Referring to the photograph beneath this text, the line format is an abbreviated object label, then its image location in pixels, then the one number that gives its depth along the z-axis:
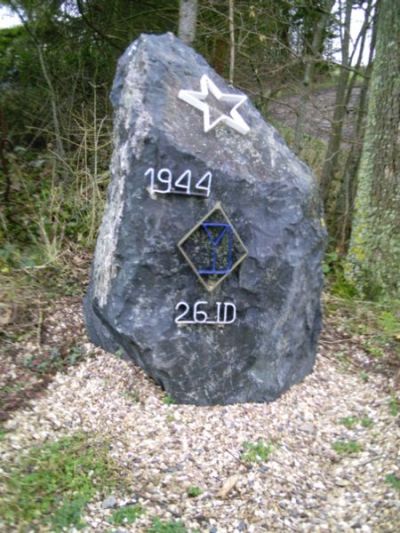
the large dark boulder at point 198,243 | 2.94
